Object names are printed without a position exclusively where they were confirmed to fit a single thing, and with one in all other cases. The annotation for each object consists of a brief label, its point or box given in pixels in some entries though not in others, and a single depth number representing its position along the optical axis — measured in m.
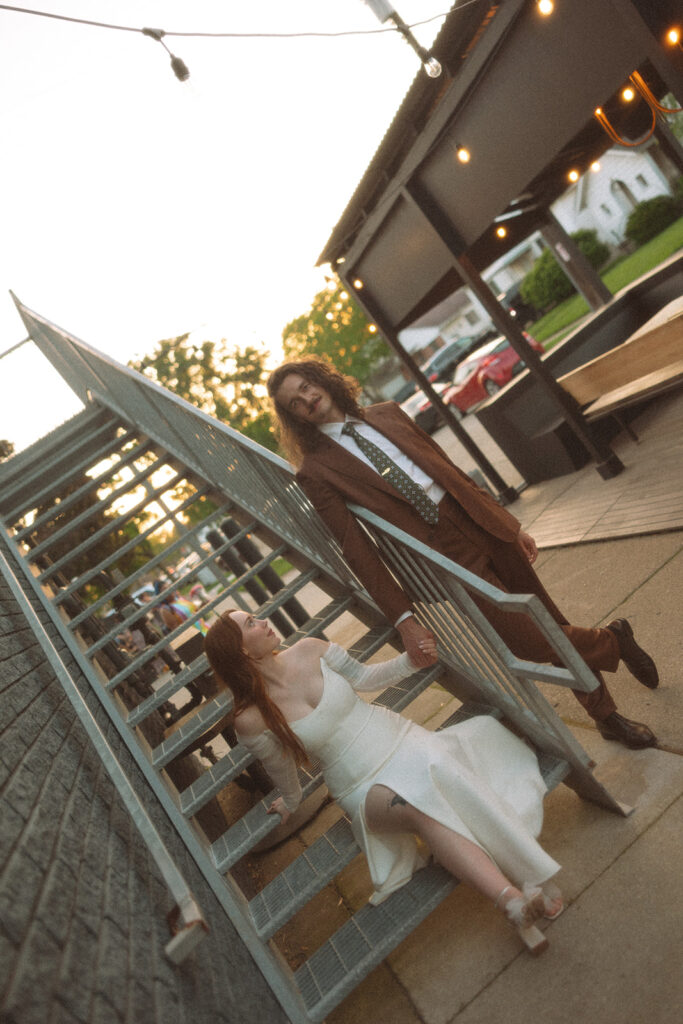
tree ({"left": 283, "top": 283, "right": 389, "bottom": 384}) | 37.69
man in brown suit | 2.91
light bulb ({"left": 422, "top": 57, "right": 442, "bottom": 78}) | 5.11
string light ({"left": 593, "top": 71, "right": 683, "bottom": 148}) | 5.34
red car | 18.17
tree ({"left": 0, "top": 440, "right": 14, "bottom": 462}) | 6.99
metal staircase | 2.60
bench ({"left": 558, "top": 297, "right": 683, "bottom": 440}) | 5.77
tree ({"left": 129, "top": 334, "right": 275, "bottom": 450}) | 24.86
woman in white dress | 2.39
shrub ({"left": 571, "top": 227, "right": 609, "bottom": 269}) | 30.00
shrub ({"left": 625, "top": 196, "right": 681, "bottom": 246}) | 24.48
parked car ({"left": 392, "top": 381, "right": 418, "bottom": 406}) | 32.44
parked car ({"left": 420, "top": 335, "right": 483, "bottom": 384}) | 27.88
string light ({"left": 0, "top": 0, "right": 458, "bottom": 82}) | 4.82
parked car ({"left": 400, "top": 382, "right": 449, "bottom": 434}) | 19.23
